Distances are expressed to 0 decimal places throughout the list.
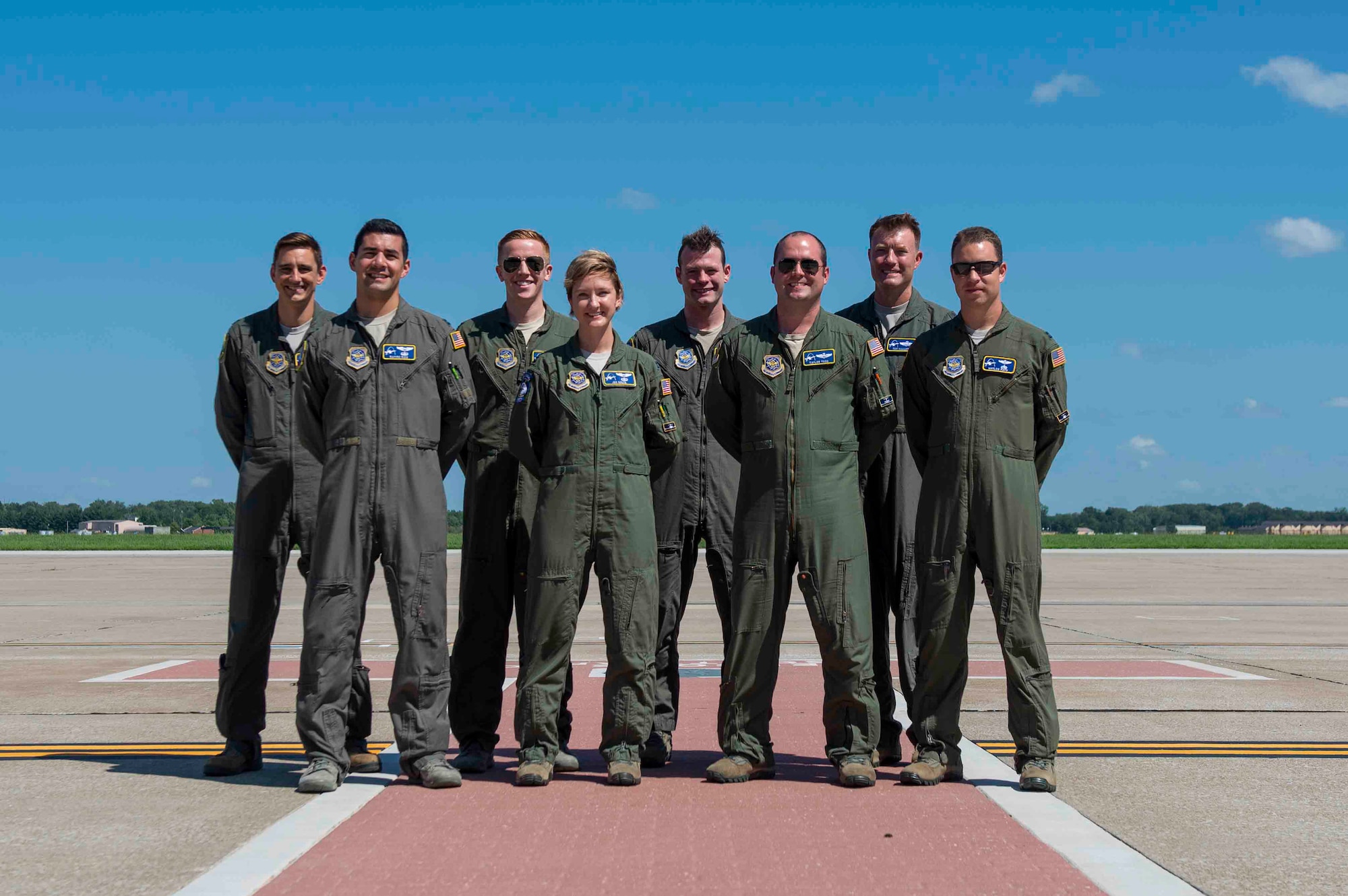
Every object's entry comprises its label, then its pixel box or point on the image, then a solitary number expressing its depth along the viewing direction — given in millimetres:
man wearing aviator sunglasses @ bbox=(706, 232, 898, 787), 5598
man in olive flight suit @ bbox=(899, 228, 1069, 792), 5586
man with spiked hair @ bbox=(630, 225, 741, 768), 6184
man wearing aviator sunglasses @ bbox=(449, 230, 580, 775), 6039
